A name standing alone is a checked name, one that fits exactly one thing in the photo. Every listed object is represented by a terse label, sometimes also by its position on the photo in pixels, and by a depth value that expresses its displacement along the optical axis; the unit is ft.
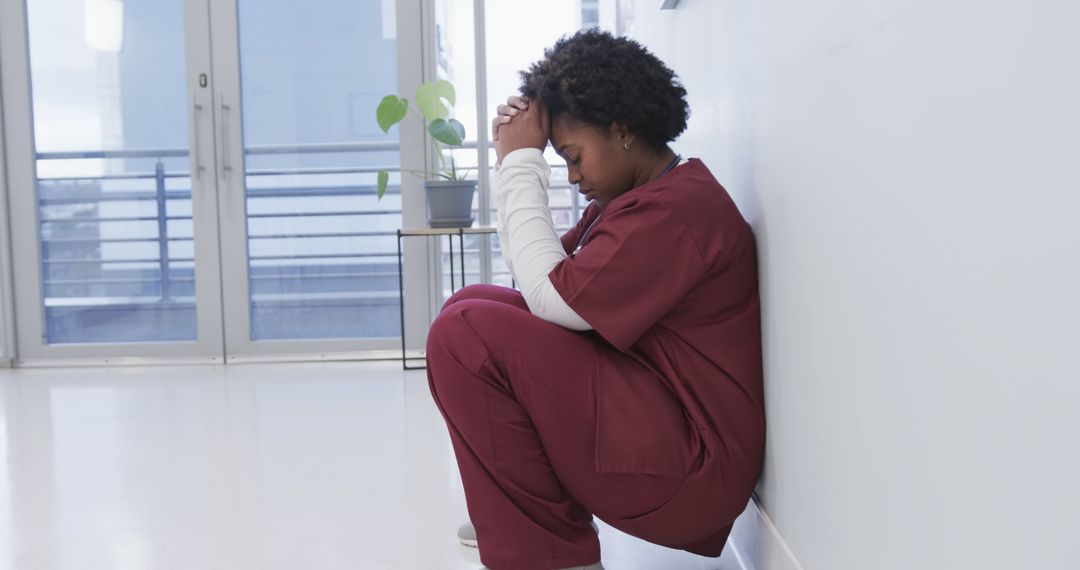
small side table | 12.18
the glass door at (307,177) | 13.37
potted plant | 12.32
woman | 4.16
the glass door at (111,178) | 13.35
